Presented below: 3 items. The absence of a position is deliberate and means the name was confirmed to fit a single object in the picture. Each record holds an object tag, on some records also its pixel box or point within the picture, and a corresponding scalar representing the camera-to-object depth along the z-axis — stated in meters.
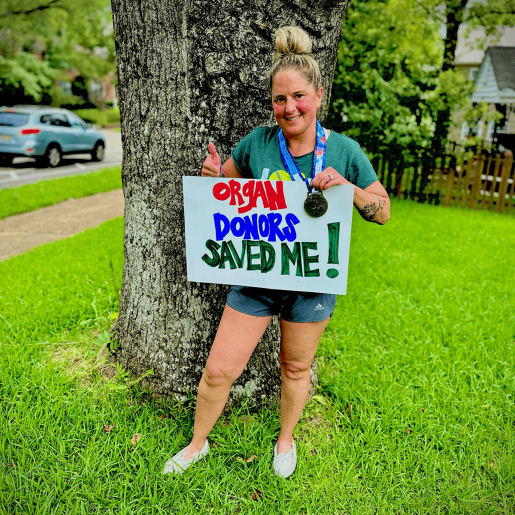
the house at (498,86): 18.62
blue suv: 12.35
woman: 1.89
